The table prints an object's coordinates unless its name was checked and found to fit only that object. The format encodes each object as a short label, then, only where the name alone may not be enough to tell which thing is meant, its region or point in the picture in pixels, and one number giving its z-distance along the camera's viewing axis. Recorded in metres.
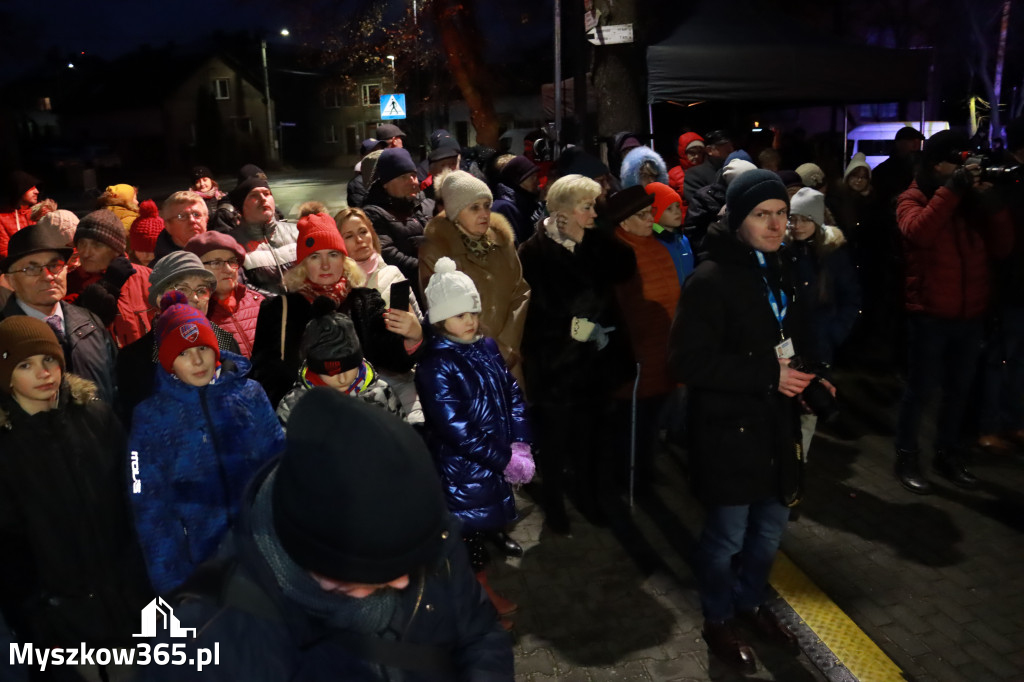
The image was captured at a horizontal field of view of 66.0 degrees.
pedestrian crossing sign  19.72
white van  24.86
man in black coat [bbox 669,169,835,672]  3.24
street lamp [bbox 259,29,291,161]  40.01
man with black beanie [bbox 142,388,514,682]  1.39
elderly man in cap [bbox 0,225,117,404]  3.77
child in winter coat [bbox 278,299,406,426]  3.32
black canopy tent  8.35
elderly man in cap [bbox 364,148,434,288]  6.03
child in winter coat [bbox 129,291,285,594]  2.78
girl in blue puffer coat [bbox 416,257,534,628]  3.64
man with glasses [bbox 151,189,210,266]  5.36
